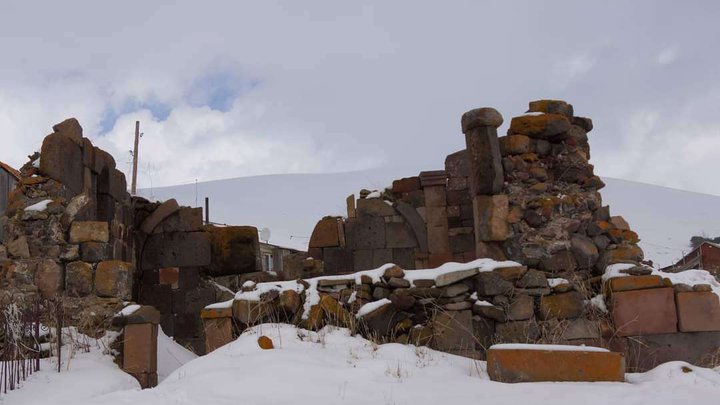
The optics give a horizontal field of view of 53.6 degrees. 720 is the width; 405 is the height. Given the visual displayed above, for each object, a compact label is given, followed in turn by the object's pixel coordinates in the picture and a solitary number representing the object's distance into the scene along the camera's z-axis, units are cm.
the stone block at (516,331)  675
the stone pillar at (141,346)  758
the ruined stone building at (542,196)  755
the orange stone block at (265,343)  596
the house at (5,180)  1628
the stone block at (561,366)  526
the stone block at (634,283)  676
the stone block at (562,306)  689
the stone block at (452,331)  662
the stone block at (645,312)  666
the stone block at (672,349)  661
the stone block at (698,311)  662
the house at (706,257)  2091
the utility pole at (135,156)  2896
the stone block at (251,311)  669
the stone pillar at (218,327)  671
